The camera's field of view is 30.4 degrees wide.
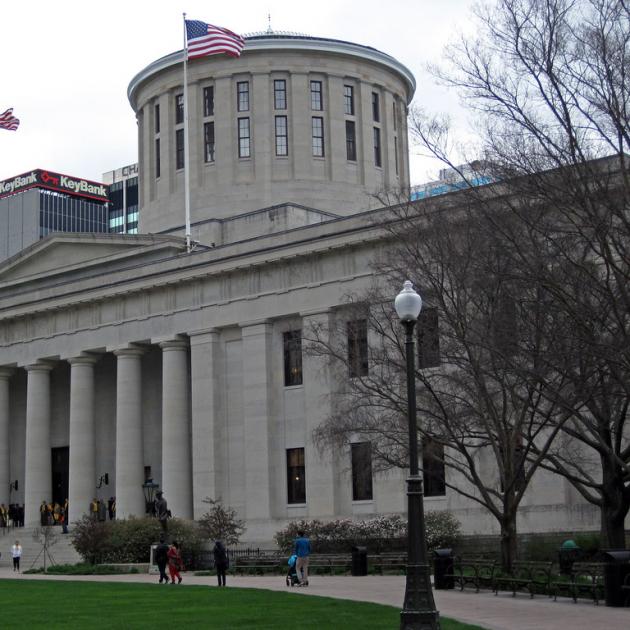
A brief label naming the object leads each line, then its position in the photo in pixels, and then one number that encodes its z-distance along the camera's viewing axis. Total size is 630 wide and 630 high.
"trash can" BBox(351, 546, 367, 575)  37.63
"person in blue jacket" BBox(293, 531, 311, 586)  33.07
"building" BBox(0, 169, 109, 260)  158.88
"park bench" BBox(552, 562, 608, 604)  24.97
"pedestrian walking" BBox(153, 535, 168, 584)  36.38
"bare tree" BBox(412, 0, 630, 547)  21.81
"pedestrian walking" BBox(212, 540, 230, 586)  33.69
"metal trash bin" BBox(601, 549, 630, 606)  23.83
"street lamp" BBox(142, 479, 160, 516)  42.97
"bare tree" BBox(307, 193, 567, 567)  26.28
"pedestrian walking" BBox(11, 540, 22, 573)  50.22
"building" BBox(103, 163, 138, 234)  166.62
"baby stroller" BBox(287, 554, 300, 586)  33.12
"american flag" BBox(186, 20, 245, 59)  57.59
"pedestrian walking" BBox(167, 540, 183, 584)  35.97
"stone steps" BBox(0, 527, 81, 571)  53.25
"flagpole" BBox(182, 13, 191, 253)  58.28
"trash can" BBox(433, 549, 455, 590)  30.06
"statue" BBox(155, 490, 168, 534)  41.81
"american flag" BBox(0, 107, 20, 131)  62.16
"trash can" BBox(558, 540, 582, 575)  31.69
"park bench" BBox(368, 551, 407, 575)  38.28
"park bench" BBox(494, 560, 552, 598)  26.59
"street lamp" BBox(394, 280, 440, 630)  18.62
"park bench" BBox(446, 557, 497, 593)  29.16
